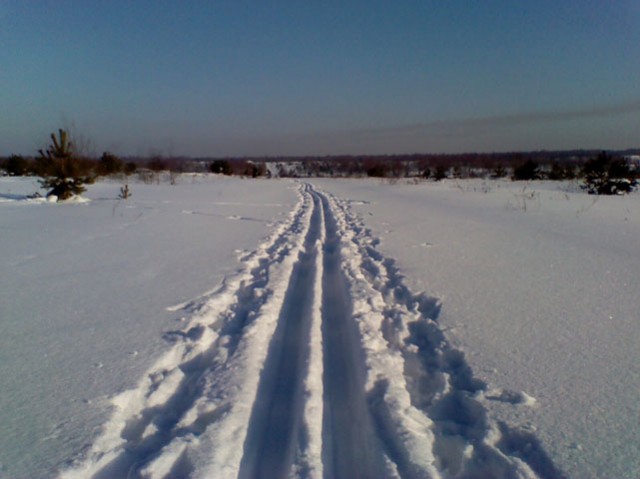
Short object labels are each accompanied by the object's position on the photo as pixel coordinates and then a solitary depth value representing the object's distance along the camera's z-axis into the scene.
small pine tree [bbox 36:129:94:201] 16.56
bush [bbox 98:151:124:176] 39.38
